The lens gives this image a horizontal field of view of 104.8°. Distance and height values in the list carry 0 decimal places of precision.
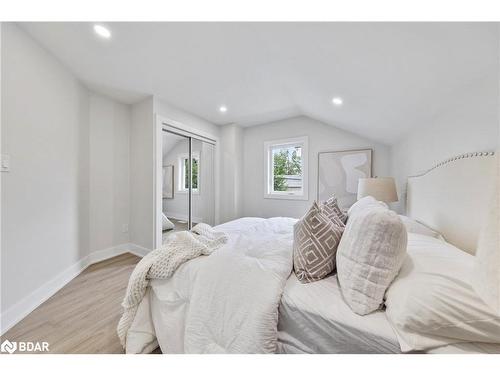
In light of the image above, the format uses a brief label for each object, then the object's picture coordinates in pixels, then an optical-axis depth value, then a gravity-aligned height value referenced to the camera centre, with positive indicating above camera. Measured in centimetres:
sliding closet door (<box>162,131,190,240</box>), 293 -1
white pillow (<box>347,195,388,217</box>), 142 -14
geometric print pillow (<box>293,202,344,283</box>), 103 -35
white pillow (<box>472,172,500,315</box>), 56 -23
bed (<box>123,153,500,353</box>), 75 -58
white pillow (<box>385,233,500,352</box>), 62 -42
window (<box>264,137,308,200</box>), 348 +28
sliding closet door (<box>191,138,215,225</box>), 339 +1
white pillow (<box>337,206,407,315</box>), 78 -31
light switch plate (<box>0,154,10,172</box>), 141 +14
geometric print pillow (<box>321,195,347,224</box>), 155 -23
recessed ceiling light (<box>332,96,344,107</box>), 213 +95
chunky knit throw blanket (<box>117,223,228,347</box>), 115 -50
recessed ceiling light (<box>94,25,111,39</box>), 152 +122
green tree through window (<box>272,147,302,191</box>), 363 +36
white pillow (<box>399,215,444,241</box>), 130 -33
